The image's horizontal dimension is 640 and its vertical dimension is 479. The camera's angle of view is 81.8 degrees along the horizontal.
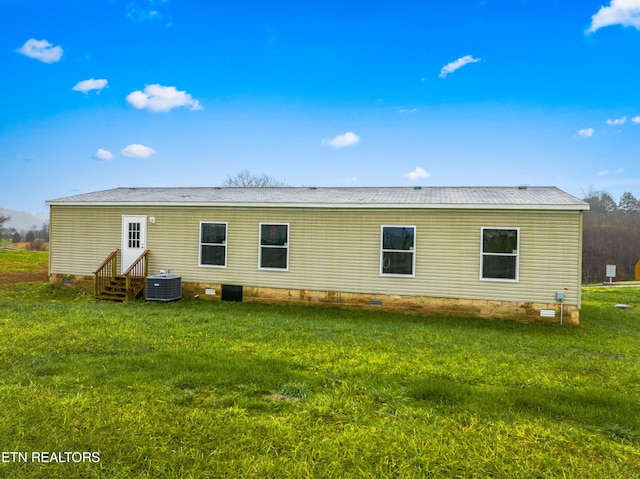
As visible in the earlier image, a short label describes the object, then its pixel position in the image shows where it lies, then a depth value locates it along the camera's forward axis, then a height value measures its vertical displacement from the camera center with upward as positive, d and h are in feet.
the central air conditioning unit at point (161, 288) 32.22 -3.77
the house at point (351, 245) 27.45 +0.35
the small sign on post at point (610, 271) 69.92 -2.82
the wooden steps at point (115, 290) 33.83 -4.33
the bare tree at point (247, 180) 111.75 +20.63
